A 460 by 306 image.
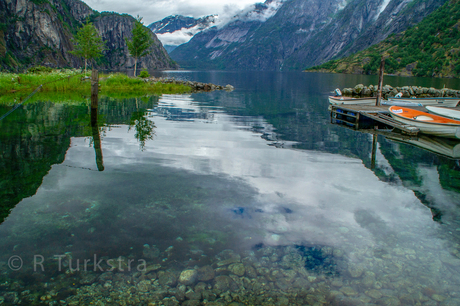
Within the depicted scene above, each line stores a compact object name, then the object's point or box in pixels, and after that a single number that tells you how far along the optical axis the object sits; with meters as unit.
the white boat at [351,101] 32.31
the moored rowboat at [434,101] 34.91
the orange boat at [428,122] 19.05
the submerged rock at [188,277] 5.72
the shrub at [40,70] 45.39
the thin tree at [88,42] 55.56
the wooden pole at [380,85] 28.85
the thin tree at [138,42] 58.61
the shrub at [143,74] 58.41
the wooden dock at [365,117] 22.12
